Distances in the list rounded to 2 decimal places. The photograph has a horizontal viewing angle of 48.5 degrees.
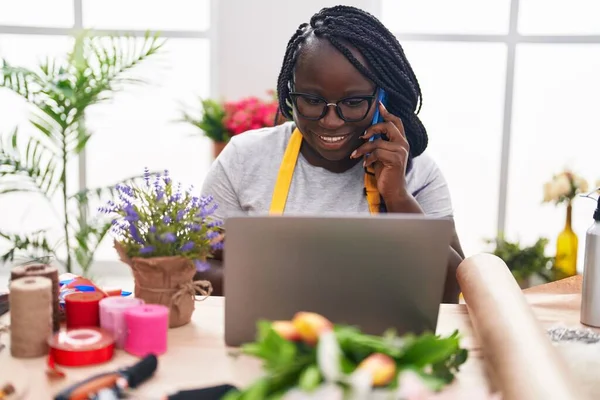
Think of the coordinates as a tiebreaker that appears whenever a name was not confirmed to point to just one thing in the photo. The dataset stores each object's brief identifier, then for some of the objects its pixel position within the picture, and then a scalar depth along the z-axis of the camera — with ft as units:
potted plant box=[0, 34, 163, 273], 8.71
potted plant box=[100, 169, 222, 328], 3.30
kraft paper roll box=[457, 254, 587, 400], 2.26
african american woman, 4.80
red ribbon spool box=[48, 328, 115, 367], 2.89
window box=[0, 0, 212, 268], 11.07
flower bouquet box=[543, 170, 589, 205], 9.51
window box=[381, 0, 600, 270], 10.86
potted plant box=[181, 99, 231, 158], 9.66
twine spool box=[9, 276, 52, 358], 2.93
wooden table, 2.68
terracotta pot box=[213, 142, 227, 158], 9.69
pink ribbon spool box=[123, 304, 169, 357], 3.04
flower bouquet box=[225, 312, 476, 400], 1.82
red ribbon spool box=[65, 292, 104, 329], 3.24
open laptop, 2.80
